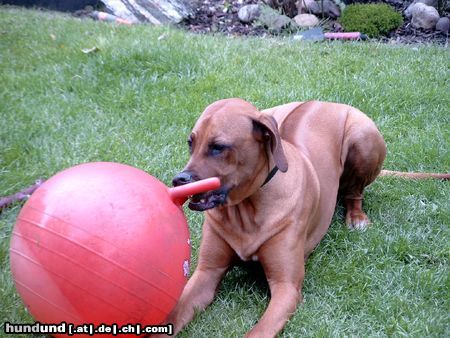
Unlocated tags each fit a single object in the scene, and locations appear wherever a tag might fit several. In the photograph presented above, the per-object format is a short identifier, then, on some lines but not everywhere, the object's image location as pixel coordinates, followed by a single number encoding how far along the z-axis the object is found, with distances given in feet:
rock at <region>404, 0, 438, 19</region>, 30.14
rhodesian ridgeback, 10.17
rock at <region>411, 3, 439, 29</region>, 29.07
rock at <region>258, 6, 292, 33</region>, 28.68
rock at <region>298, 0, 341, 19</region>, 30.17
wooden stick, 13.62
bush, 27.88
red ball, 8.04
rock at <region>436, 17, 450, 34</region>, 28.81
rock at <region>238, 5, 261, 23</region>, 30.40
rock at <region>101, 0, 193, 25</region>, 29.86
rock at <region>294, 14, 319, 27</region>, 29.15
